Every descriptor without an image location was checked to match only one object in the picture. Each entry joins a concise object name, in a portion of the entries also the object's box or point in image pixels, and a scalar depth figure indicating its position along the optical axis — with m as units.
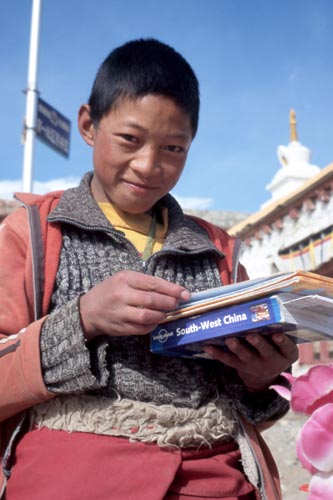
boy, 1.08
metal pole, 5.85
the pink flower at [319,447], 0.70
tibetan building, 5.88
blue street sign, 5.50
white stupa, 10.54
